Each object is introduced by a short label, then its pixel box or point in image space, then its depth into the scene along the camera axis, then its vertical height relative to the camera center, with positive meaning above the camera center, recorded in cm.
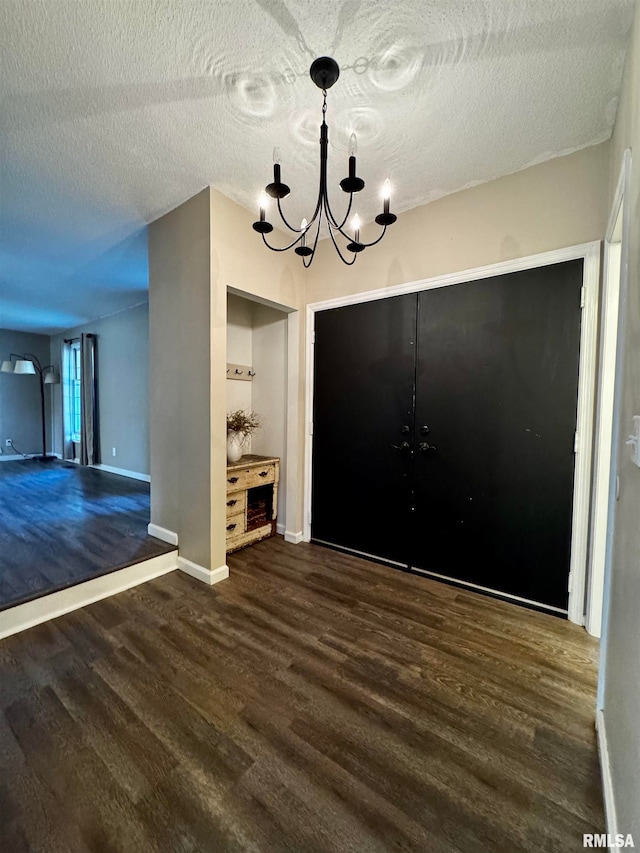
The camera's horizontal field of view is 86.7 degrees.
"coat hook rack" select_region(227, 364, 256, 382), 334 +38
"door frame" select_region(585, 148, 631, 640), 179 -5
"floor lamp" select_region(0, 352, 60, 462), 620 +74
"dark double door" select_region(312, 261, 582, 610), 206 -11
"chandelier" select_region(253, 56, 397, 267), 129 +95
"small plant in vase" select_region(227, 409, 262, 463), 308 -20
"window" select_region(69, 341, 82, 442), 645 +32
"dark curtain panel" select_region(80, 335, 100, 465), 579 +5
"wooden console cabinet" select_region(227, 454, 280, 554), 288 -84
